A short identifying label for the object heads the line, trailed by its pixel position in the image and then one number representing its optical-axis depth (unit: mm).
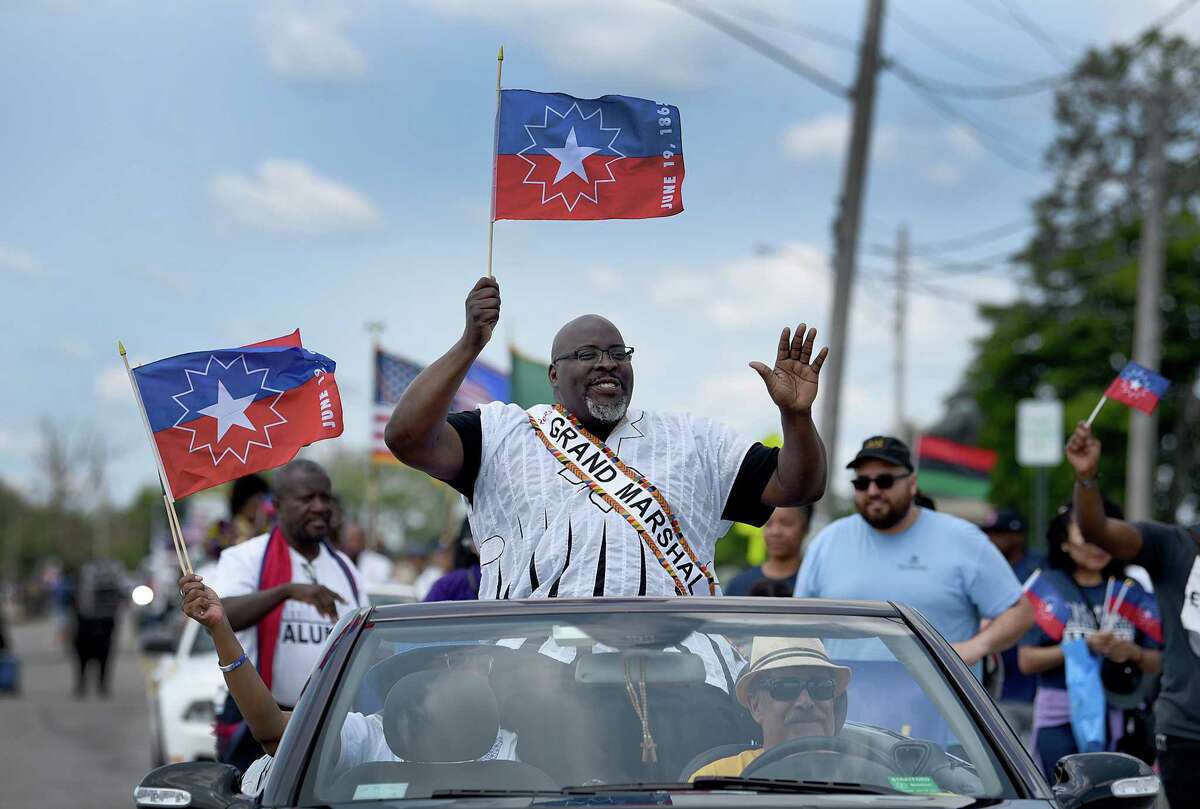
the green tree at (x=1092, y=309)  49812
